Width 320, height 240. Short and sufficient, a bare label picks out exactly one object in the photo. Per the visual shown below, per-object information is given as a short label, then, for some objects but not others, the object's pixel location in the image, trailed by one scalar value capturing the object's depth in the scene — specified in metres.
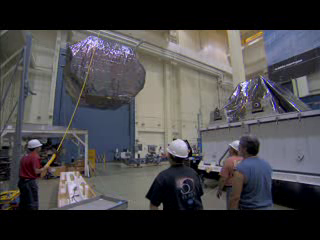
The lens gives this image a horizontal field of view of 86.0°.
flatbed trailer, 2.93
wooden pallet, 3.58
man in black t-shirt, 1.55
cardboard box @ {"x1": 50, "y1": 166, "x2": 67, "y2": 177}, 7.21
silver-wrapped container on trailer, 3.73
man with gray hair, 1.66
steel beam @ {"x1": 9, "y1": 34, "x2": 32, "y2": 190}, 3.49
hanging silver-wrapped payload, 3.83
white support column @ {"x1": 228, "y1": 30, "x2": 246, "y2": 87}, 10.23
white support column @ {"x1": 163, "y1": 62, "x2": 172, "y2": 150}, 13.59
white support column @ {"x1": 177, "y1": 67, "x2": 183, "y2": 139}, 14.39
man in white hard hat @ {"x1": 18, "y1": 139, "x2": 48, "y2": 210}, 2.94
